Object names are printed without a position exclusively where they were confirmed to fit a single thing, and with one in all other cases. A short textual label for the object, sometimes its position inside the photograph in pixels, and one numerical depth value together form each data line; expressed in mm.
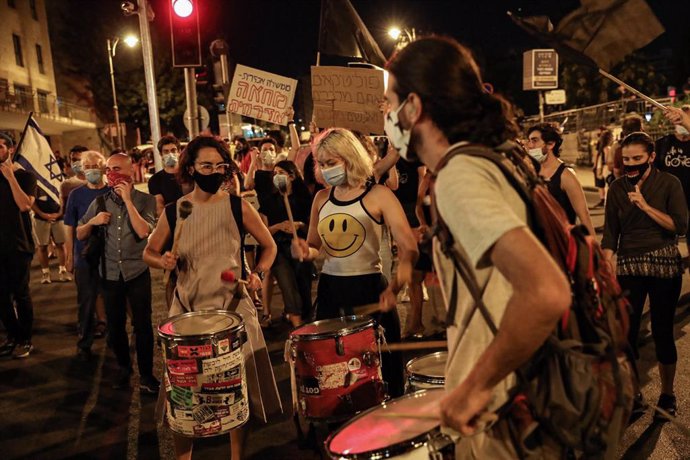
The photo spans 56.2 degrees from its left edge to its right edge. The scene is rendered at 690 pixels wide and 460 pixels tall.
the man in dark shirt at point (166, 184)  7551
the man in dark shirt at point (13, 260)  7031
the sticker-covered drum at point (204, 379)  3496
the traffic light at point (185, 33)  10312
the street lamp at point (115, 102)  31159
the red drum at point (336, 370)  3488
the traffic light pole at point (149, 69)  11414
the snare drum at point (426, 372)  3080
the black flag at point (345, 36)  7543
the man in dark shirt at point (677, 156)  7152
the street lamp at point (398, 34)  26931
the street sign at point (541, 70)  24188
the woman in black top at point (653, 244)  4641
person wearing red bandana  5684
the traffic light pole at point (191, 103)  10922
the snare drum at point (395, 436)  1972
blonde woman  4133
